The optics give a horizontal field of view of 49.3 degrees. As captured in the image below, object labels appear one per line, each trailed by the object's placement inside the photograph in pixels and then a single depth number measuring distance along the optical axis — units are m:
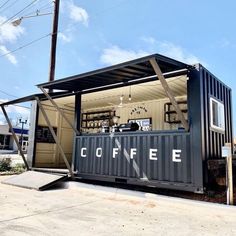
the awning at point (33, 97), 8.18
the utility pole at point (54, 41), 11.19
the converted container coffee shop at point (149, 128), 5.30
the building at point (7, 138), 33.28
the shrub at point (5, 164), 10.00
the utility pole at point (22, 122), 33.57
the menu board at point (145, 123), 9.21
